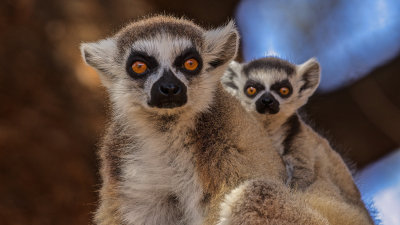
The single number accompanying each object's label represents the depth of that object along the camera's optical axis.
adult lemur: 3.52
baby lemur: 4.50
